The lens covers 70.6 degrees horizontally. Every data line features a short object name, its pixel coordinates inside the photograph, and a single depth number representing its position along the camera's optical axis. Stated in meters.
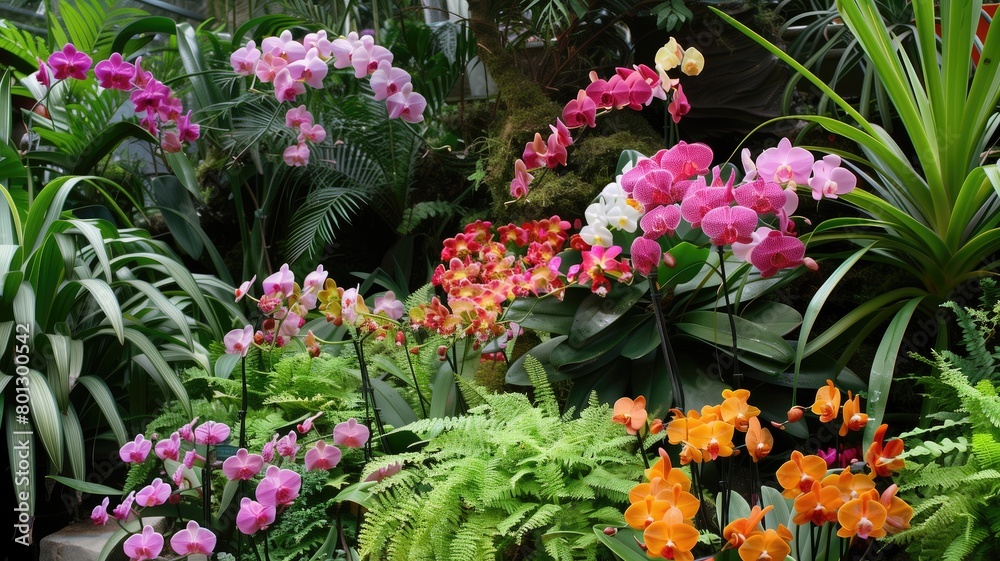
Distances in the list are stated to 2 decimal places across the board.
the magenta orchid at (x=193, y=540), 1.22
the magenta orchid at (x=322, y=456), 1.37
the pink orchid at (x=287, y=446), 1.38
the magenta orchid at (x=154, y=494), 1.25
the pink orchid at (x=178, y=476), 1.35
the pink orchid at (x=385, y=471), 1.47
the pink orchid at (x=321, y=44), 2.06
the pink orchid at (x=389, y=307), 1.73
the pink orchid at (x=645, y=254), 1.07
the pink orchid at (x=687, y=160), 1.13
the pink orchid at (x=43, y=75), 2.34
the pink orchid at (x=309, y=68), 2.04
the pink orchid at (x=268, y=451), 1.34
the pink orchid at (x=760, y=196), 1.04
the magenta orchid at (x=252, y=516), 1.19
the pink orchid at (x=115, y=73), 2.23
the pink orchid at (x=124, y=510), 1.31
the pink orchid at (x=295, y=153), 2.45
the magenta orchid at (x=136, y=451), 1.36
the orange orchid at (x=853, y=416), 0.95
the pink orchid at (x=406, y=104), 2.11
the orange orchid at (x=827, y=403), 0.97
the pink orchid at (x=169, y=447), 1.34
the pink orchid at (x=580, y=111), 1.55
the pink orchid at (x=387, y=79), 2.07
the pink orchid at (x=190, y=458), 1.37
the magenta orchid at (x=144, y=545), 1.22
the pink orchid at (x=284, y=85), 2.04
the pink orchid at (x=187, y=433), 1.35
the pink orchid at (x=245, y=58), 2.13
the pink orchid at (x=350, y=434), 1.44
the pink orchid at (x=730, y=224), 0.98
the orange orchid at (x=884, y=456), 0.95
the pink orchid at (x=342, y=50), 2.02
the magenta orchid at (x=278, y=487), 1.21
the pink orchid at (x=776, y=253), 1.05
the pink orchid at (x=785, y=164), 1.11
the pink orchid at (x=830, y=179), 1.16
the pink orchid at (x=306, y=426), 1.44
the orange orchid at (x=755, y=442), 1.00
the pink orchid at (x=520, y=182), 1.78
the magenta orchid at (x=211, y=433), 1.35
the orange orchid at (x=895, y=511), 0.92
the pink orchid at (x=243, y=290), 1.54
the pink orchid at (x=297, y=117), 2.39
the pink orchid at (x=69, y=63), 2.19
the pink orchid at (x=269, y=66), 2.08
